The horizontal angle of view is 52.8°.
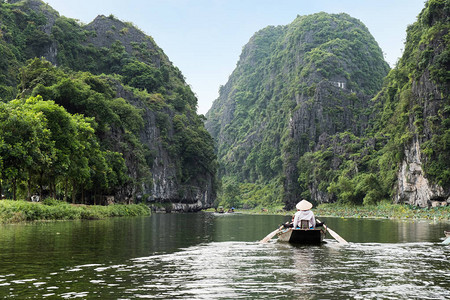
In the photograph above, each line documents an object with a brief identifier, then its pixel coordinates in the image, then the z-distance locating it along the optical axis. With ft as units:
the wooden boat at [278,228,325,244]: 63.41
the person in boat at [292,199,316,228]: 66.28
